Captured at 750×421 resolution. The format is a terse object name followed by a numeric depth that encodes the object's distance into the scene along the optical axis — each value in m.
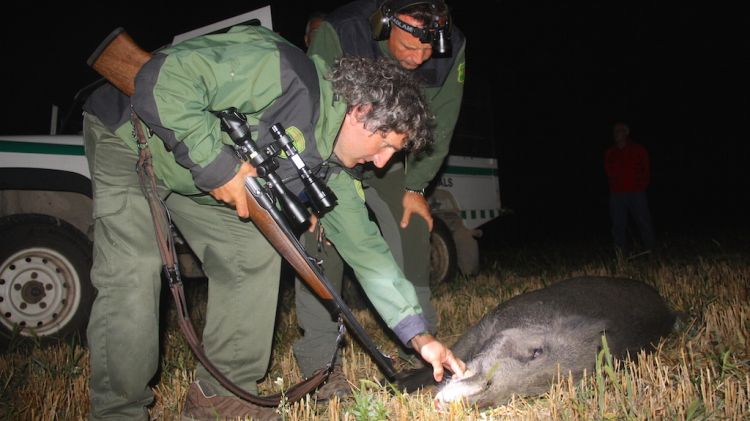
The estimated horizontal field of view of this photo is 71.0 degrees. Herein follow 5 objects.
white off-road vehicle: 3.91
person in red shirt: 8.09
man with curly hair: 2.14
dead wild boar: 2.80
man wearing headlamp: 3.05
